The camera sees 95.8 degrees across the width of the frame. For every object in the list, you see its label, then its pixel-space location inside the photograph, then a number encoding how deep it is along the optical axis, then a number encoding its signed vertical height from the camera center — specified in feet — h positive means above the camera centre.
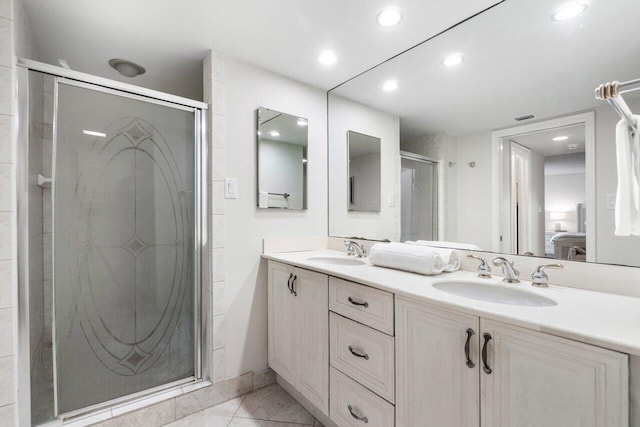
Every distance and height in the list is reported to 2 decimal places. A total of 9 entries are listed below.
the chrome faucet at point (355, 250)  6.37 -0.80
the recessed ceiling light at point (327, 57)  5.73 +3.22
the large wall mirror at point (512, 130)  3.63 +1.33
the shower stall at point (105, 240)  4.37 -0.42
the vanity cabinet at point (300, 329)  4.80 -2.13
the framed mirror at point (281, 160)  6.38 +1.27
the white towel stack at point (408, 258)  4.35 -0.71
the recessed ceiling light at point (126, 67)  6.16 +3.30
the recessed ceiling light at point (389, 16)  4.48 +3.19
